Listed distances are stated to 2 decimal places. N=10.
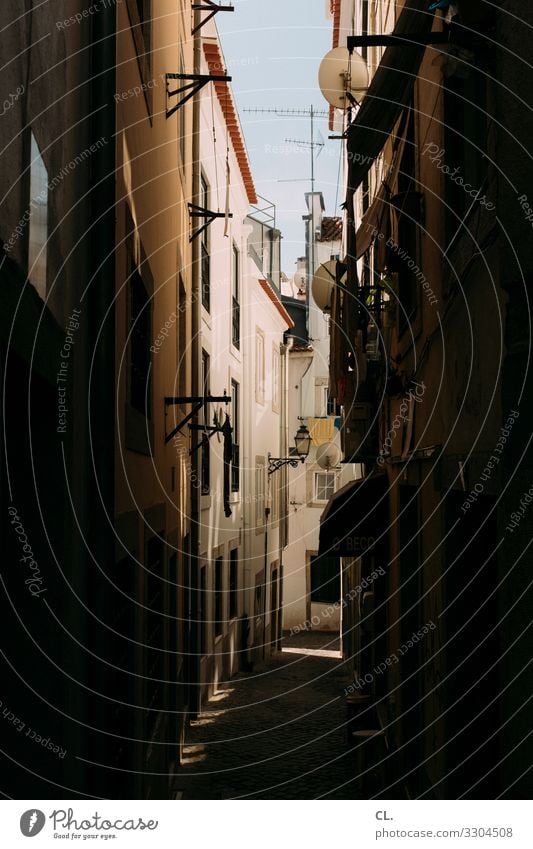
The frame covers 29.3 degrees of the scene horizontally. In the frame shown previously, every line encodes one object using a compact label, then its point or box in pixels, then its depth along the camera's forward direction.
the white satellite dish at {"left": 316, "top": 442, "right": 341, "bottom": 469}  26.98
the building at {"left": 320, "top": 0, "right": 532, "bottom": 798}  4.22
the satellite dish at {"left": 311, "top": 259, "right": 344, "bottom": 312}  14.46
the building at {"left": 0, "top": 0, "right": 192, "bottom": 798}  4.55
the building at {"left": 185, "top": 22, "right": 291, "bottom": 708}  16.14
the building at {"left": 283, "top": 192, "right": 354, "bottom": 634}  29.56
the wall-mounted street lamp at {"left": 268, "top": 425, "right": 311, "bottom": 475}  21.66
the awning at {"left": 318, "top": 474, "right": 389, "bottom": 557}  10.94
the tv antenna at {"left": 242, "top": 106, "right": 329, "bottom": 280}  19.71
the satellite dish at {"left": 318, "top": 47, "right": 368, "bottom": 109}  11.16
